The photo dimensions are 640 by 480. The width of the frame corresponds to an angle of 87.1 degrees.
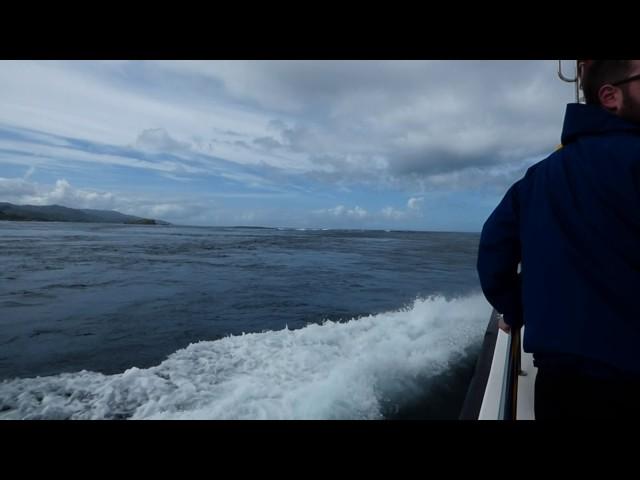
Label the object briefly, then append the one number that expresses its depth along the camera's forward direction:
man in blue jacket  0.94
